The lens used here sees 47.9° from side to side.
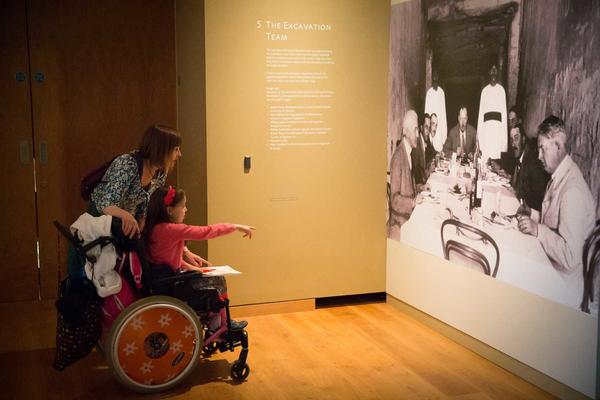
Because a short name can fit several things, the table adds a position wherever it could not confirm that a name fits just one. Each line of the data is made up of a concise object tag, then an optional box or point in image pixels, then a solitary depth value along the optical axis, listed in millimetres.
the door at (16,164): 5176
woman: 3740
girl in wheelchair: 3846
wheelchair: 3584
